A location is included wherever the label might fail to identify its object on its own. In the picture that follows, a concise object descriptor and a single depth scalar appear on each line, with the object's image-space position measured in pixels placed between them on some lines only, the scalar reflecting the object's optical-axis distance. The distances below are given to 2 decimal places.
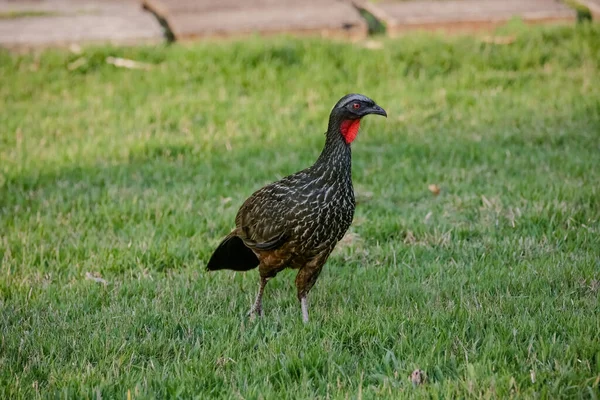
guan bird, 5.00
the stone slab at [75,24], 10.78
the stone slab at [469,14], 11.34
